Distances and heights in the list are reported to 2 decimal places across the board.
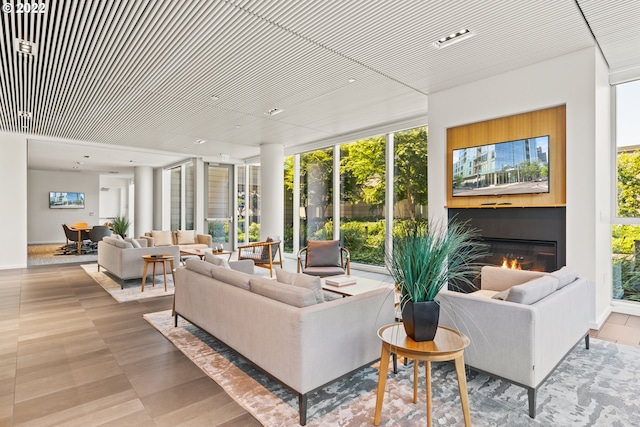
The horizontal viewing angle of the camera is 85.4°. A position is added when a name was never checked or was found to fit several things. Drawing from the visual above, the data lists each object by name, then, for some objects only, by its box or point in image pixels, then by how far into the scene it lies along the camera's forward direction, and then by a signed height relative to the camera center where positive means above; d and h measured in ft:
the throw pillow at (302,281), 7.89 -1.62
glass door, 34.42 +1.00
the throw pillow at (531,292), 7.36 -1.73
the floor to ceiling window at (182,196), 34.63 +1.90
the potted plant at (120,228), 29.60 -1.14
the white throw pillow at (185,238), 28.19 -1.93
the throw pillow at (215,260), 12.17 -1.64
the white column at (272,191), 26.99 +1.78
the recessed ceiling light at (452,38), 10.79 +5.61
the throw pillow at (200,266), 10.77 -1.70
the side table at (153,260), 17.71 -2.32
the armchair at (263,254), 21.44 -2.50
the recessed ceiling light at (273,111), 18.74 +5.65
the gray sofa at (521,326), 6.93 -2.50
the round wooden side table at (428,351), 5.95 -2.40
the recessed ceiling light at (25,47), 10.93 +5.48
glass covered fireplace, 12.91 -1.65
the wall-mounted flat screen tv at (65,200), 43.19 +1.91
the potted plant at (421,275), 6.42 -1.19
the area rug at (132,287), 16.60 -3.85
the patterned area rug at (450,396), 6.73 -4.00
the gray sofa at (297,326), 6.77 -2.49
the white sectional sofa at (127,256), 18.35 -2.29
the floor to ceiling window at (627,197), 13.82 +0.59
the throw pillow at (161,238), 27.32 -1.86
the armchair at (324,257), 17.35 -2.20
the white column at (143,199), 40.88 +1.84
